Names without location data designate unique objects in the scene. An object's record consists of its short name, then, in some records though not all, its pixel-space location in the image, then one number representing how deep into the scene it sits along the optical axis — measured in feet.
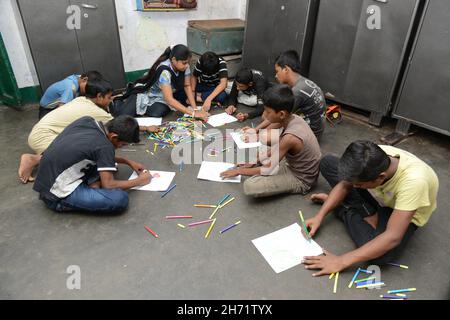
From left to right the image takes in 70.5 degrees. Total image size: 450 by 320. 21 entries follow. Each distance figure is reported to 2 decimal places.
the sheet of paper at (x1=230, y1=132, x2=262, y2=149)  11.07
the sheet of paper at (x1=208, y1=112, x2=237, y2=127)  12.74
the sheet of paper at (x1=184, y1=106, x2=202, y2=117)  13.01
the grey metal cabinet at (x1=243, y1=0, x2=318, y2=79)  13.82
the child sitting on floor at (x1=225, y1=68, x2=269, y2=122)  12.75
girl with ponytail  12.39
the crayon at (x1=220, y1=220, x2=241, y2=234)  7.54
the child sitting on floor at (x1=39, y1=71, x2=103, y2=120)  10.50
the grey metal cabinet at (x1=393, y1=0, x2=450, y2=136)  10.59
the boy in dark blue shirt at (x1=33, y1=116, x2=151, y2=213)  7.25
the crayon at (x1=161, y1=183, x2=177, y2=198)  8.68
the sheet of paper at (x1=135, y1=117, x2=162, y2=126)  12.48
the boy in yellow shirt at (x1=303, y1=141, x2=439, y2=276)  5.71
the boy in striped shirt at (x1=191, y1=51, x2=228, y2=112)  13.38
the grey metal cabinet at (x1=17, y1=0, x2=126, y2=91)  12.33
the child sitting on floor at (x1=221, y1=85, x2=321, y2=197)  7.86
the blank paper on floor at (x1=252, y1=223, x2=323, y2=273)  6.64
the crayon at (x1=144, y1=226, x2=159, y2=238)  7.34
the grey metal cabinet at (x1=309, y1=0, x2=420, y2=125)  11.51
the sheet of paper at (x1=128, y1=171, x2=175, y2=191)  8.83
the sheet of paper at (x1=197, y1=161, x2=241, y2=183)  9.33
